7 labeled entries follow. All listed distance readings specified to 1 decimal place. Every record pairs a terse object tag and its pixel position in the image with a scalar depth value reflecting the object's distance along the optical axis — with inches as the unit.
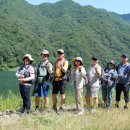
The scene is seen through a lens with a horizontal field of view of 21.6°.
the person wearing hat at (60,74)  380.2
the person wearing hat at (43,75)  381.2
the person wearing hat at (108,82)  423.8
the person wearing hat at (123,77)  425.4
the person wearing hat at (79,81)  388.1
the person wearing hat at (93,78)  403.9
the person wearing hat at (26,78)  363.9
